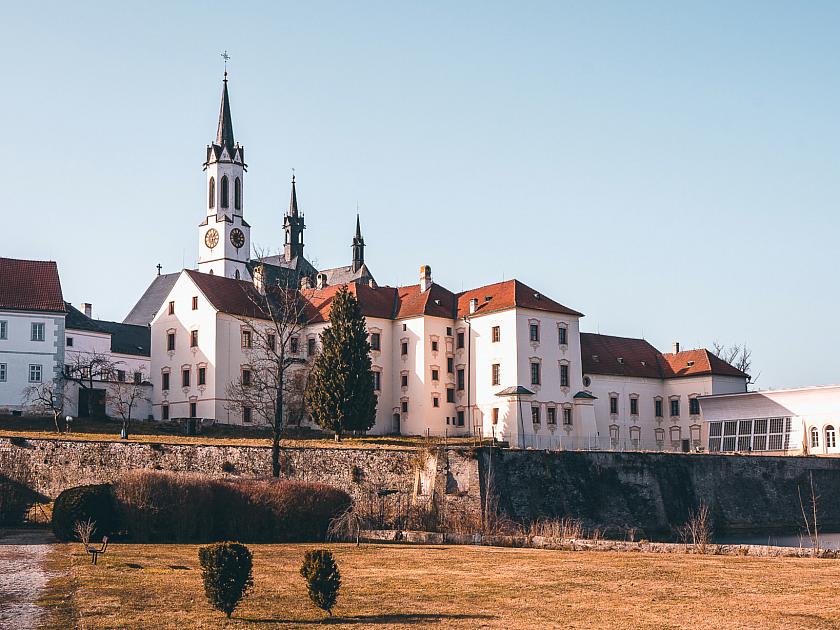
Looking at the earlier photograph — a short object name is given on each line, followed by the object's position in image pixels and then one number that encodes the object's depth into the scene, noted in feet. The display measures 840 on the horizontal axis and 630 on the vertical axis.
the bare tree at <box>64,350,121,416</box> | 225.56
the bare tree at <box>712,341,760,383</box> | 368.89
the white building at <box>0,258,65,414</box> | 210.18
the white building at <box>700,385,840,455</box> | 234.99
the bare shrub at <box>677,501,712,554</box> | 175.11
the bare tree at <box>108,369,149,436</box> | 226.58
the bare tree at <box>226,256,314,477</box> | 225.56
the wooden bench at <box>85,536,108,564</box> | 100.22
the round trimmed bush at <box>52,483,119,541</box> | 119.75
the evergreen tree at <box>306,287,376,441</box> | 210.38
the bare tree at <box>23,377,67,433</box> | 210.38
